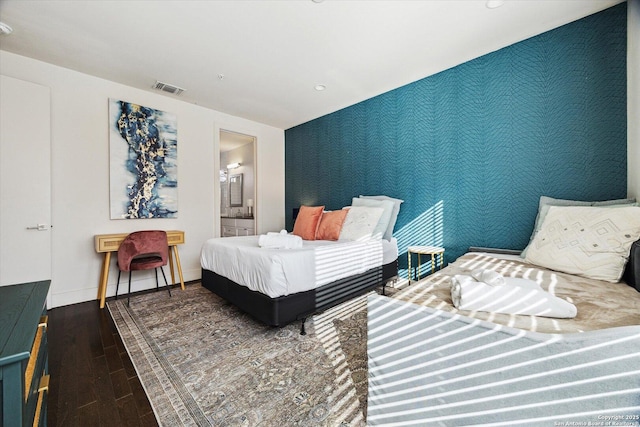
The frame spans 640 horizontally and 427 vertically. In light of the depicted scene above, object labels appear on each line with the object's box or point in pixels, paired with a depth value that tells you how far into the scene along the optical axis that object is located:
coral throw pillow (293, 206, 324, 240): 3.49
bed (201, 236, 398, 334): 2.07
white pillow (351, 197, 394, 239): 3.22
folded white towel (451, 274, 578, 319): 1.06
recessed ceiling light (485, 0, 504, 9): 2.03
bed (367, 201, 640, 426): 0.71
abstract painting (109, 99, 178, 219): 3.37
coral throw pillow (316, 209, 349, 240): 3.31
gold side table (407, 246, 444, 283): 2.93
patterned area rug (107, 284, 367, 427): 1.38
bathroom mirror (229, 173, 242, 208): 6.27
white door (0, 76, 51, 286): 2.63
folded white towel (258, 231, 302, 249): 2.51
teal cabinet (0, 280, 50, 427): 0.72
